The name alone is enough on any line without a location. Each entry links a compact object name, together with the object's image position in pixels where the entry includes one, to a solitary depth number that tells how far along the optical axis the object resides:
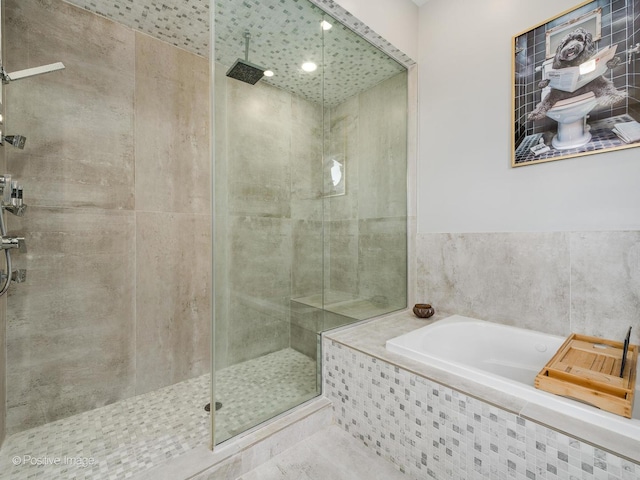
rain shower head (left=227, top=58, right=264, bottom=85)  1.40
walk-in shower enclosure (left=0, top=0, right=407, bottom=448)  1.47
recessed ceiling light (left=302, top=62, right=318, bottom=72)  1.77
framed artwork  1.50
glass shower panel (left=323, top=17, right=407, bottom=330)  2.04
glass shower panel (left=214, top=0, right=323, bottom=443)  1.37
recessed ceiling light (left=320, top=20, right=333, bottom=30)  1.89
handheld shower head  1.45
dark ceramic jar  2.13
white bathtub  1.17
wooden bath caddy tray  1.00
